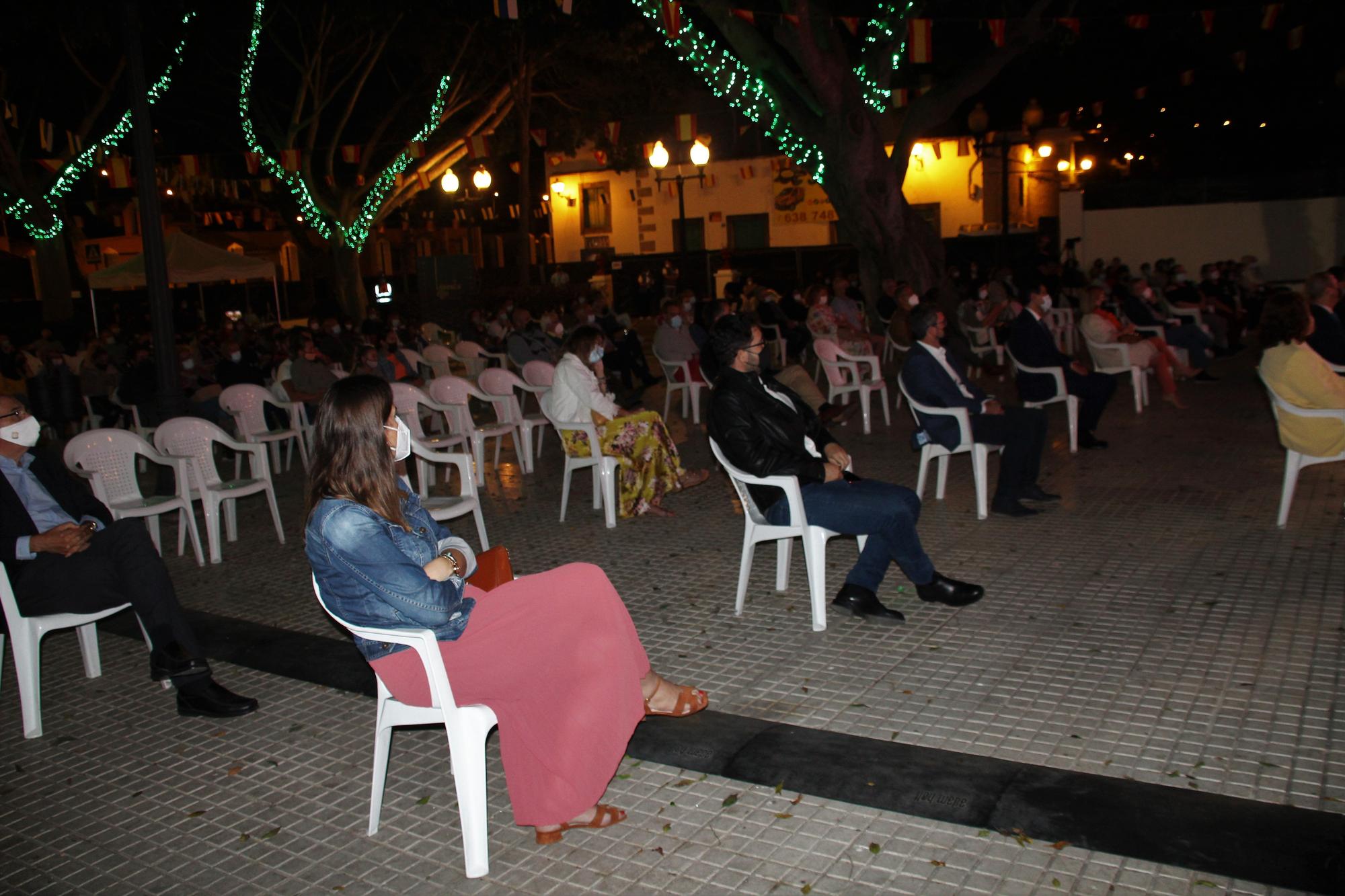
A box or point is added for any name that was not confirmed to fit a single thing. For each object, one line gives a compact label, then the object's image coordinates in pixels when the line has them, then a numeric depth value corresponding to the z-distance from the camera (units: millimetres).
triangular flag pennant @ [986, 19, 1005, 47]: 14172
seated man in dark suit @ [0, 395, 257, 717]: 4395
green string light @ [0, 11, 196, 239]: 20266
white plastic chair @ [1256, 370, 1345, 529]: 5949
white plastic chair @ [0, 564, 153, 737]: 4363
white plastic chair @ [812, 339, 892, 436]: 10234
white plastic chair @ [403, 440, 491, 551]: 5766
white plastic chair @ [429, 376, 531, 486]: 8789
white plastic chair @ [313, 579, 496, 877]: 3150
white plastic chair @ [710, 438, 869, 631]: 4957
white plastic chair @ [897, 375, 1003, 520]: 6820
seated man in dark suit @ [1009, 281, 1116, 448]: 8672
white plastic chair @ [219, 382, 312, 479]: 8992
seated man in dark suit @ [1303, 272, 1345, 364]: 7973
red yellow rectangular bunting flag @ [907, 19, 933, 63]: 14367
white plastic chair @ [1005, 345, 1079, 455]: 8641
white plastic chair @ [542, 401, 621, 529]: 7422
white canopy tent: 17500
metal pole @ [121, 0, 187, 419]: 7504
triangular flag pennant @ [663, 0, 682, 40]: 12594
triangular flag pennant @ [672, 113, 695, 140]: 19734
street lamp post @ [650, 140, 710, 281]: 15633
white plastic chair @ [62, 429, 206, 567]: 6301
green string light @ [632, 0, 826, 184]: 15344
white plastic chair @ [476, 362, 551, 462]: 9289
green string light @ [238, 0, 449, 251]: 21031
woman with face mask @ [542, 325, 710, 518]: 7605
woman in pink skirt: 3150
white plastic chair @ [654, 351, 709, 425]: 11742
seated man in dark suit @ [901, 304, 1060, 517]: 6824
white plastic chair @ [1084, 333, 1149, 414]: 9914
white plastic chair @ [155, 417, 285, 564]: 7027
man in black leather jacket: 4965
